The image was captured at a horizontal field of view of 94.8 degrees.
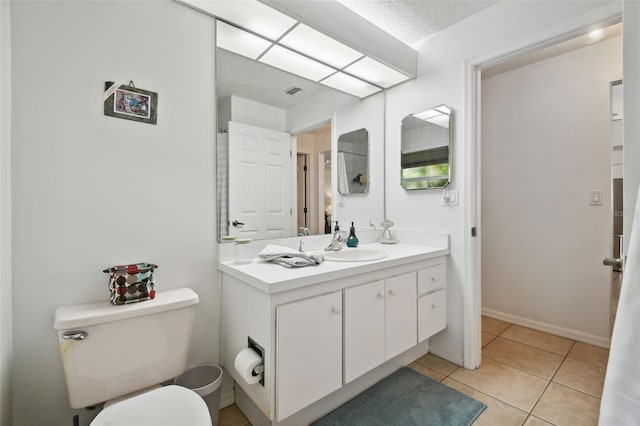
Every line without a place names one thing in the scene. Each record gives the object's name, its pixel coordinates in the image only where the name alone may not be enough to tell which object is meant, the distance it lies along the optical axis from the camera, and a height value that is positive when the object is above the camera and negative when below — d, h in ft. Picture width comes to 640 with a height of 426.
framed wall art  4.40 +1.69
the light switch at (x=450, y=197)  7.04 +0.33
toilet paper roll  4.18 -2.23
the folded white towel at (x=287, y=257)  5.05 -0.83
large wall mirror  5.64 +1.29
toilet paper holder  4.27 -2.10
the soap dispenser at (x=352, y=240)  7.42 -0.73
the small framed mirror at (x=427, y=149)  7.20 +1.60
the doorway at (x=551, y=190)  7.85 +0.61
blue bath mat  5.11 -3.63
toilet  3.35 -1.97
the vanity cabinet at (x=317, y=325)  4.19 -1.90
